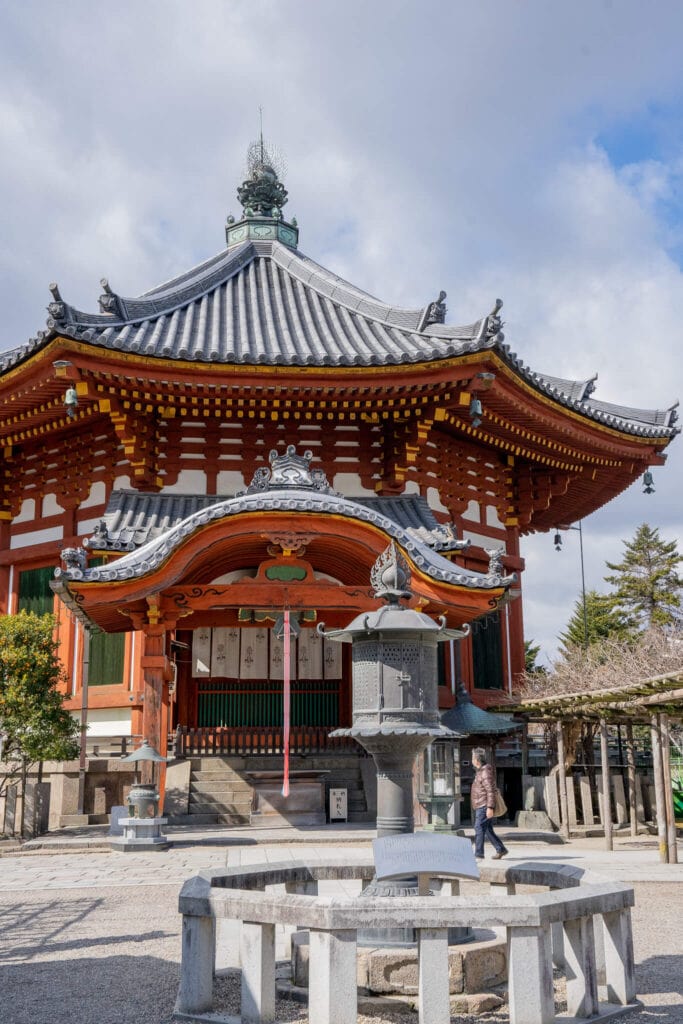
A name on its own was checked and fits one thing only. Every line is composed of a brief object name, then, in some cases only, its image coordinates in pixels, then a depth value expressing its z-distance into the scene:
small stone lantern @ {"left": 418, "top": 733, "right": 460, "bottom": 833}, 12.48
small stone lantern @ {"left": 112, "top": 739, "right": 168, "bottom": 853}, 12.20
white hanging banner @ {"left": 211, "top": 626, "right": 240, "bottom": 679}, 17.16
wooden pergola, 11.34
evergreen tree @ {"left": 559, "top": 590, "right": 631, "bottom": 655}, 35.16
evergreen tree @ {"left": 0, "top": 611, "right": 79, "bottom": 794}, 13.56
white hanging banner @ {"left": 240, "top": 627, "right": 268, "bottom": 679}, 17.20
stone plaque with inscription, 6.09
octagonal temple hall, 13.64
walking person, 11.49
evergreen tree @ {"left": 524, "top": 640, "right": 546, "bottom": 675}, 41.08
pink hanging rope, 12.41
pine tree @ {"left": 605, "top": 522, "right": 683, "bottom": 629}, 33.94
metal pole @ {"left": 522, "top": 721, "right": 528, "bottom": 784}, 16.48
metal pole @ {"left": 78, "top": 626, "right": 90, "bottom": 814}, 14.51
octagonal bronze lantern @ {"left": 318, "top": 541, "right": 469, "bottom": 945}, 6.77
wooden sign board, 14.60
